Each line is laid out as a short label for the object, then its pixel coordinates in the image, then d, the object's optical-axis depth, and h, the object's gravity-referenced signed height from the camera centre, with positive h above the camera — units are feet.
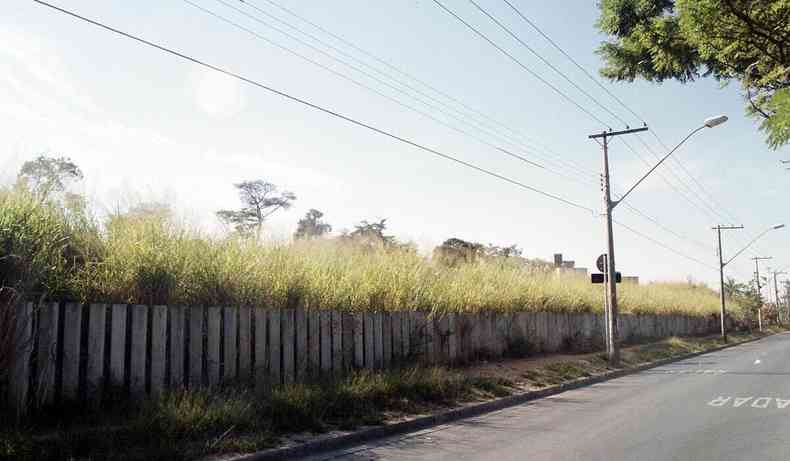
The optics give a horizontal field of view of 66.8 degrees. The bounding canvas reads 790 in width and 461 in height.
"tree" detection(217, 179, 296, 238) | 175.22 +27.29
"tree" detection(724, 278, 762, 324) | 236.63 -2.99
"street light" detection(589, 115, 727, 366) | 66.03 -0.50
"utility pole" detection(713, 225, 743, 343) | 140.15 -5.46
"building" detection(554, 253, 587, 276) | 205.42 +9.73
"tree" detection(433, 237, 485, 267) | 59.40 +3.66
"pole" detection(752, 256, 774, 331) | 249.02 +3.96
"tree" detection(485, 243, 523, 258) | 74.63 +4.46
